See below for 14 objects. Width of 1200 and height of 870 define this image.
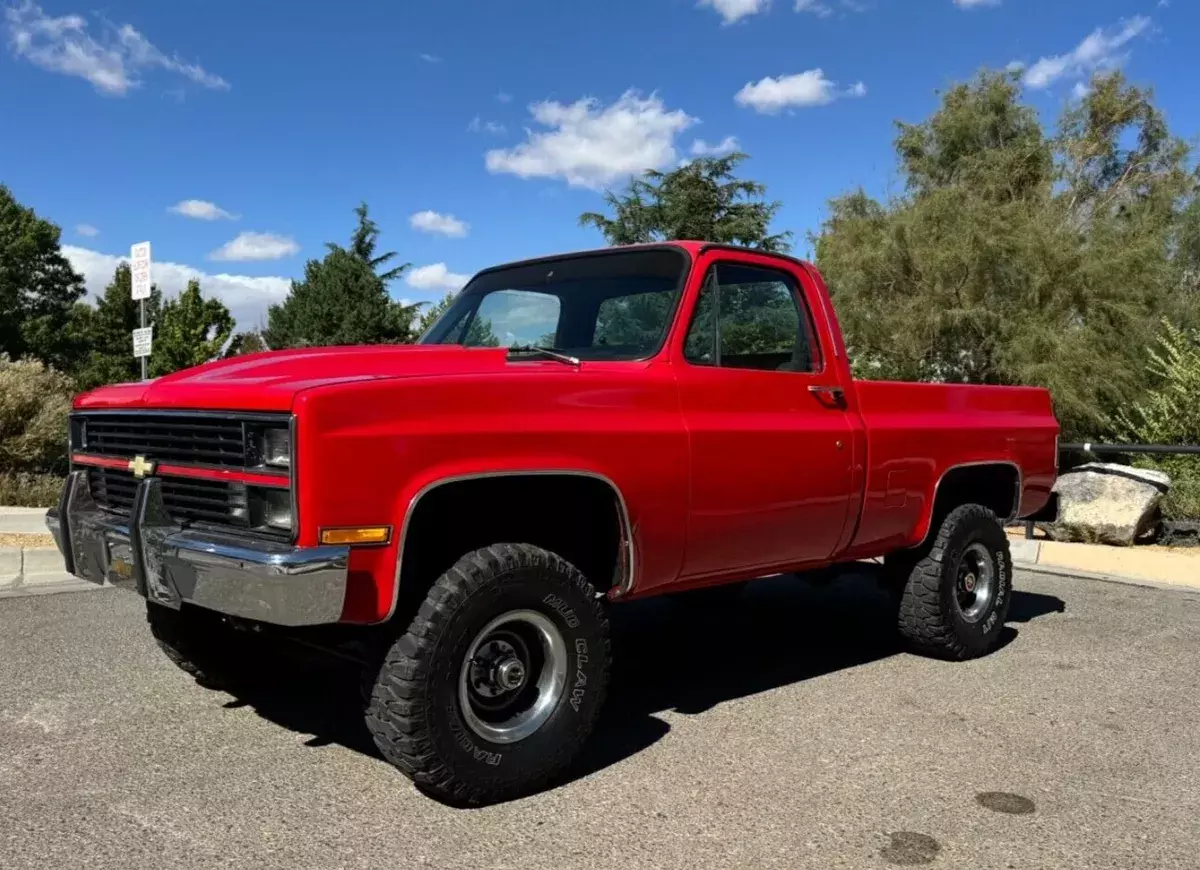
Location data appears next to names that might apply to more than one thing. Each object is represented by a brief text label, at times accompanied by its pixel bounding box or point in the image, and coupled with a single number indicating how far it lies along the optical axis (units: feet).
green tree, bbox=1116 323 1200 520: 37.09
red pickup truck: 10.23
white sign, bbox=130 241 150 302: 33.22
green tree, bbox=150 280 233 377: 142.41
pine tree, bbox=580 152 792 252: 101.96
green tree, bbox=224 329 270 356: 171.83
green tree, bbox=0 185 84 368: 154.81
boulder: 29.58
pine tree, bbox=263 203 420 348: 152.76
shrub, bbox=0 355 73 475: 33.42
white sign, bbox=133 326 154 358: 33.78
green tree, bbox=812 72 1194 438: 46.83
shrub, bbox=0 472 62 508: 31.89
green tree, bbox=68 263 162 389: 148.97
